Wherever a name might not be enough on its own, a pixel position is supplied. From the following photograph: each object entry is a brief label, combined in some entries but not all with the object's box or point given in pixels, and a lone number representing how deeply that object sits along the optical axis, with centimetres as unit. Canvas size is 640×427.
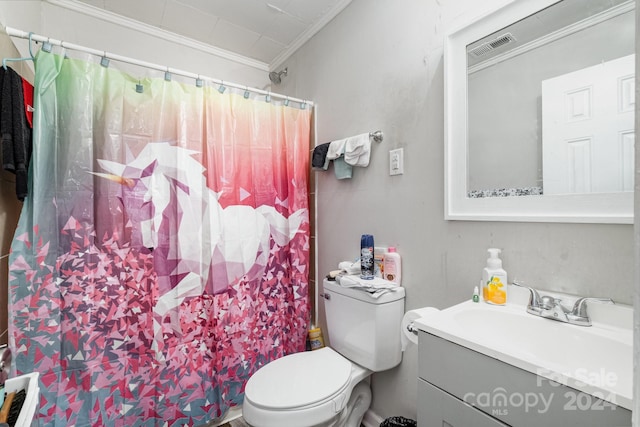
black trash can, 115
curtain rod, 112
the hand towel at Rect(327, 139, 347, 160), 155
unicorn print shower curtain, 117
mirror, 77
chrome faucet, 77
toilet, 103
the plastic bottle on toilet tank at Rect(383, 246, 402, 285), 132
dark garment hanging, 105
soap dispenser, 93
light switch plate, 132
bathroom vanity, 52
